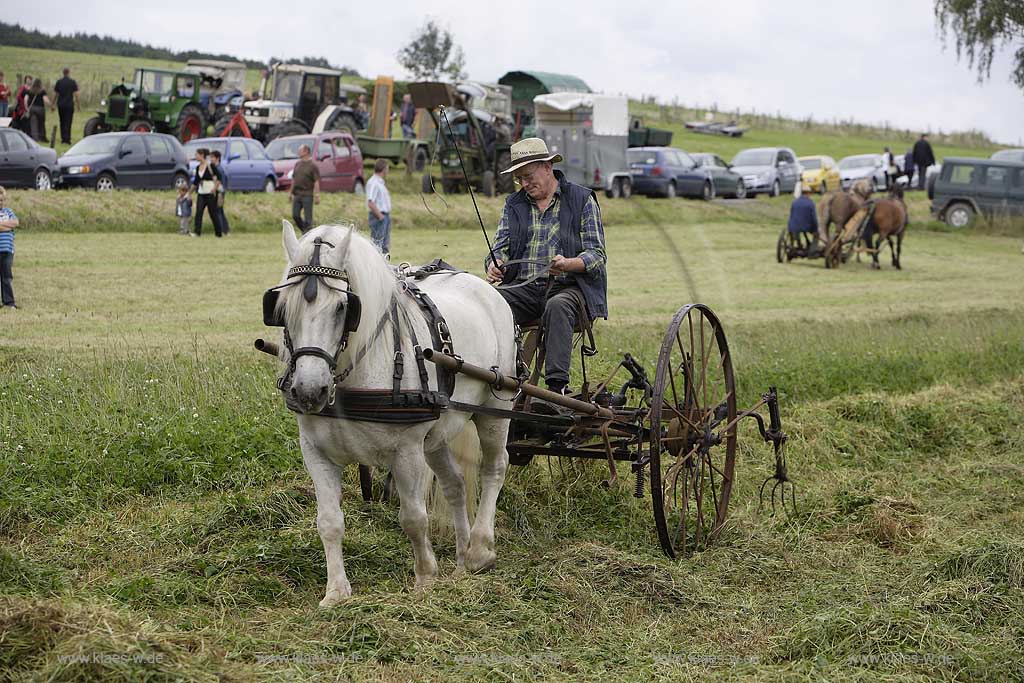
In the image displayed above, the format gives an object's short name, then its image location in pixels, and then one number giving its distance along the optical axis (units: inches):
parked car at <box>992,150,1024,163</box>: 1640.4
